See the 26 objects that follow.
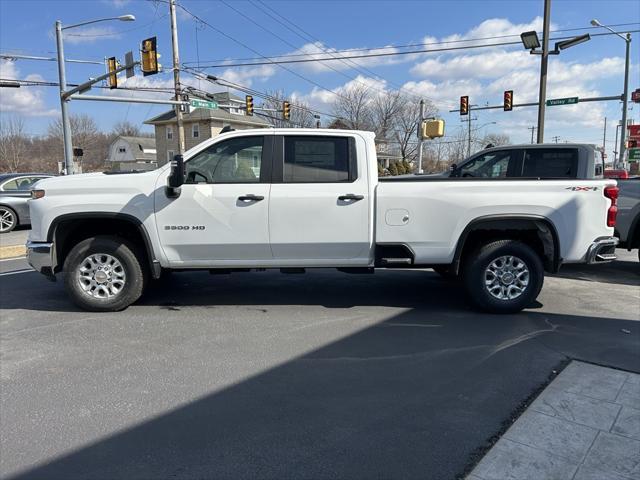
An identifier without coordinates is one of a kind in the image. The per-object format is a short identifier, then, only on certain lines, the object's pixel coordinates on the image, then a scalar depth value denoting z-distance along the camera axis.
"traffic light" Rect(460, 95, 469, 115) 29.17
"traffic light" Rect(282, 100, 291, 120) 31.84
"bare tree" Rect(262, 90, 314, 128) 52.56
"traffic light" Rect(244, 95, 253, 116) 31.76
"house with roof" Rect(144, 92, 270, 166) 52.09
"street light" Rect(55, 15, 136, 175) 22.50
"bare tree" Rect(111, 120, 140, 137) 104.94
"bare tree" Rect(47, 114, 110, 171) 82.56
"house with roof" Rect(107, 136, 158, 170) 81.75
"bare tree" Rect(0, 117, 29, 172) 73.35
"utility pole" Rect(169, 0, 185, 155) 26.23
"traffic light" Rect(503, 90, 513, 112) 27.86
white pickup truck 5.43
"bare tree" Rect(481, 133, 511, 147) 71.60
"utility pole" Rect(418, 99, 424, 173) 20.08
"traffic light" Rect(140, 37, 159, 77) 20.39
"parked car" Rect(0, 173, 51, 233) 13.35
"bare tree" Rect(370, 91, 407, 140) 57.67
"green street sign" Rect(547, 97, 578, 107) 24.97
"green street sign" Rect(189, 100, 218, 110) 24.34
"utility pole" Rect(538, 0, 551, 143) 15.19
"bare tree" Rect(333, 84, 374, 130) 52.59
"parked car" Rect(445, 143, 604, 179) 8.21
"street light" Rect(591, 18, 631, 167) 24.95
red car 13.87
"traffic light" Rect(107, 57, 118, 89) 22.70
